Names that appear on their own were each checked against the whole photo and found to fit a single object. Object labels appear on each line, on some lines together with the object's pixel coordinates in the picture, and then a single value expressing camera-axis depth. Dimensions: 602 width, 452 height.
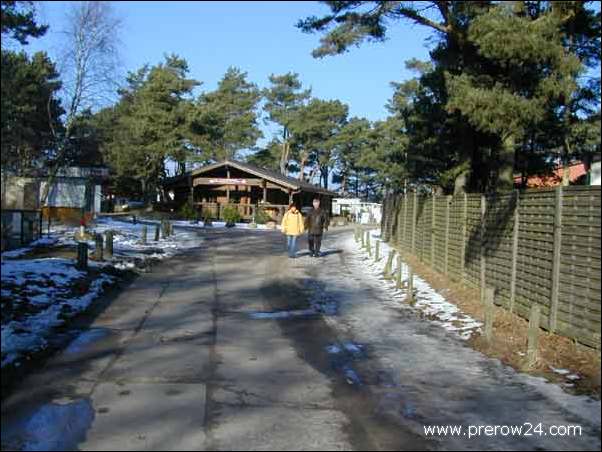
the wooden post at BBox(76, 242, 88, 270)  14.06
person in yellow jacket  19.45
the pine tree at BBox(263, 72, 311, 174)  80.94
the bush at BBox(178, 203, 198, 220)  47.94
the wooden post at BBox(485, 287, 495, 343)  8.72
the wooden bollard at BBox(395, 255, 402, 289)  14.05
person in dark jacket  19.83
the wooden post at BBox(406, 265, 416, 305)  12.35
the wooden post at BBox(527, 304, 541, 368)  7.50
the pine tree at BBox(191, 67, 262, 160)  59.50
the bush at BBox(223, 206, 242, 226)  44.42
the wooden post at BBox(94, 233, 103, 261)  16.02
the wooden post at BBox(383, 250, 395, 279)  15.80
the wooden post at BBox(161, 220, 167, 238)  26.80
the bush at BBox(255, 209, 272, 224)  44.75
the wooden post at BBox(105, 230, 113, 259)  16.91
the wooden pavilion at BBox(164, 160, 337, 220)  47.58
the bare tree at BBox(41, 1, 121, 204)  32.75
